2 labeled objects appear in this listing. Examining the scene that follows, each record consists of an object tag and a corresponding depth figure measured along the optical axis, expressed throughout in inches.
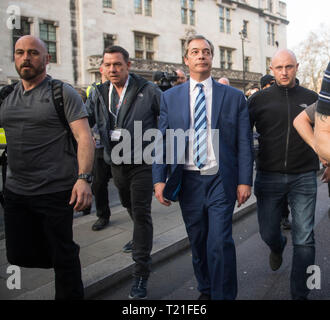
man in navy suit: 107.0
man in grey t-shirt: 99.2
